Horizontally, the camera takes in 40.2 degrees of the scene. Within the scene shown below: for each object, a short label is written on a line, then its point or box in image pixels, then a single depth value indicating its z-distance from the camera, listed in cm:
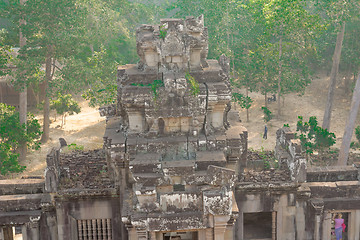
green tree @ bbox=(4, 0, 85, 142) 3152
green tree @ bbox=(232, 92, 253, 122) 3856
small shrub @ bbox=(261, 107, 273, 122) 3700
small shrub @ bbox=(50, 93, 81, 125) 3900
